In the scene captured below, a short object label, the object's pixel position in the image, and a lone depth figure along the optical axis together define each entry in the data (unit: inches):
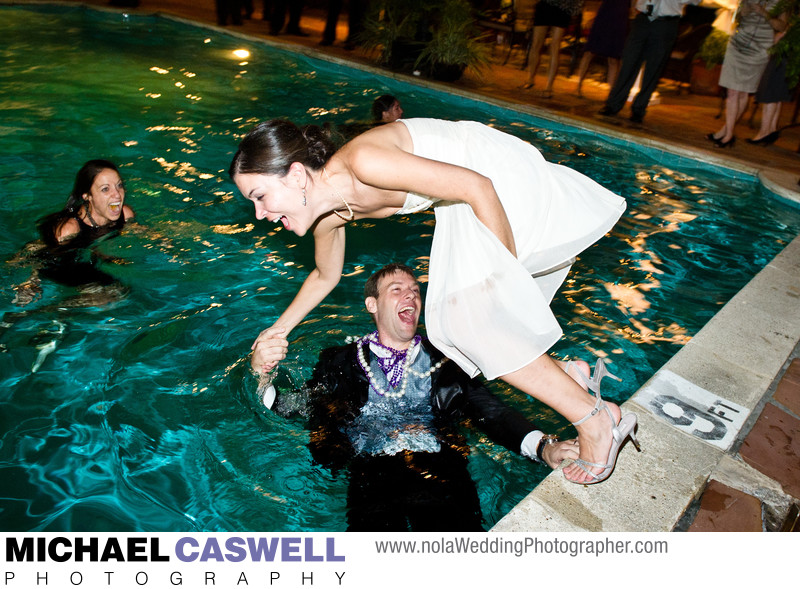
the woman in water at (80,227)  195.9
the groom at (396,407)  126.9
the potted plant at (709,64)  435.2
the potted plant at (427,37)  472.7
